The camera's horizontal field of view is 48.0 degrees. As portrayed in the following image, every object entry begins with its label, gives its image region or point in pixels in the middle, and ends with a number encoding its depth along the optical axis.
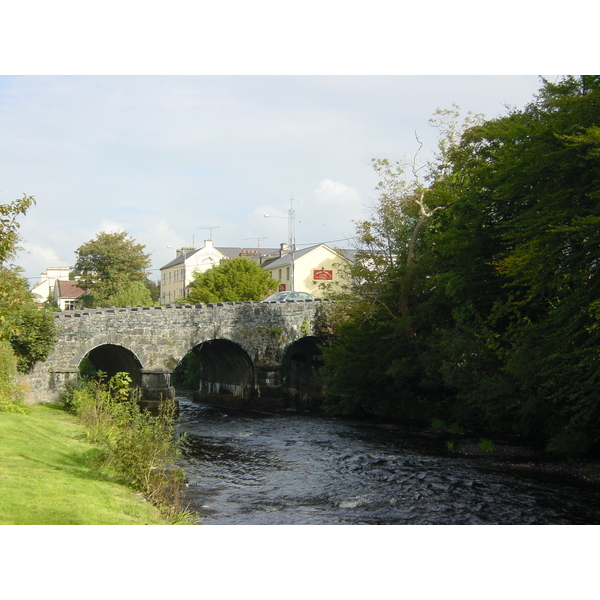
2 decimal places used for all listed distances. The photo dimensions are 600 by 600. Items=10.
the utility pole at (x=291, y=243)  53.82
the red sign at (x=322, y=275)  67.62
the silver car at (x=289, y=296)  42.59
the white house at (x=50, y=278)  96.94
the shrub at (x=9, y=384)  21.14
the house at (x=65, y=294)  85.06
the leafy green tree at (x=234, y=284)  53.41
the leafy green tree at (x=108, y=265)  65.04
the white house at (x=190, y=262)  80.69
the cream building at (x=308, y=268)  67.25
